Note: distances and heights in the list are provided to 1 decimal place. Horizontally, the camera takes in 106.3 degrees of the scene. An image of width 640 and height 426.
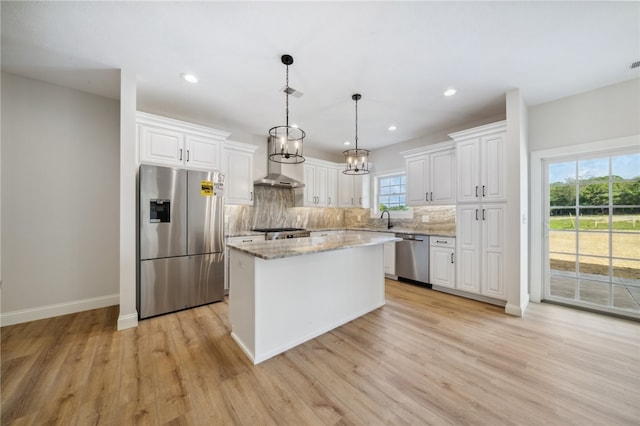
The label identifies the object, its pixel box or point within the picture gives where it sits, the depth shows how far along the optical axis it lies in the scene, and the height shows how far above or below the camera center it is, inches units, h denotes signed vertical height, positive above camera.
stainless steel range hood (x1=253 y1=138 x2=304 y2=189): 172.3 +25.1
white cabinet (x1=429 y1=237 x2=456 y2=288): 147.1 -30.5
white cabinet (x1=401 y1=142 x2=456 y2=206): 155.1 +27.0
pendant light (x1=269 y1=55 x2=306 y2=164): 90.0 +27.7
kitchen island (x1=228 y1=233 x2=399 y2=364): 79.5 -29.2
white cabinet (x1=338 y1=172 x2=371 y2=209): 218.4 +20.9
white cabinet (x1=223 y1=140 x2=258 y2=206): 155.0 +27.5
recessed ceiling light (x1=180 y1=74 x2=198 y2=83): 105.7 +61.0
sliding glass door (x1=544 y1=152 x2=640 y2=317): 110.8 -9.1
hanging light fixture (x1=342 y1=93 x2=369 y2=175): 122.6 +29.1
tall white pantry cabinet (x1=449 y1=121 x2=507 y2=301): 127.8 +1.7
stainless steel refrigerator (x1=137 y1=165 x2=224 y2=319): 110.4 -13.0
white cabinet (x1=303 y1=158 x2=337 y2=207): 198.3 +26.2
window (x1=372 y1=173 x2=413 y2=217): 201.5 +17.0
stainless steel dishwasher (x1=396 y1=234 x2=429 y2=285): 159.9 -30.8
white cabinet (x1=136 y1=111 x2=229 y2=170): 118.0 +37.5
